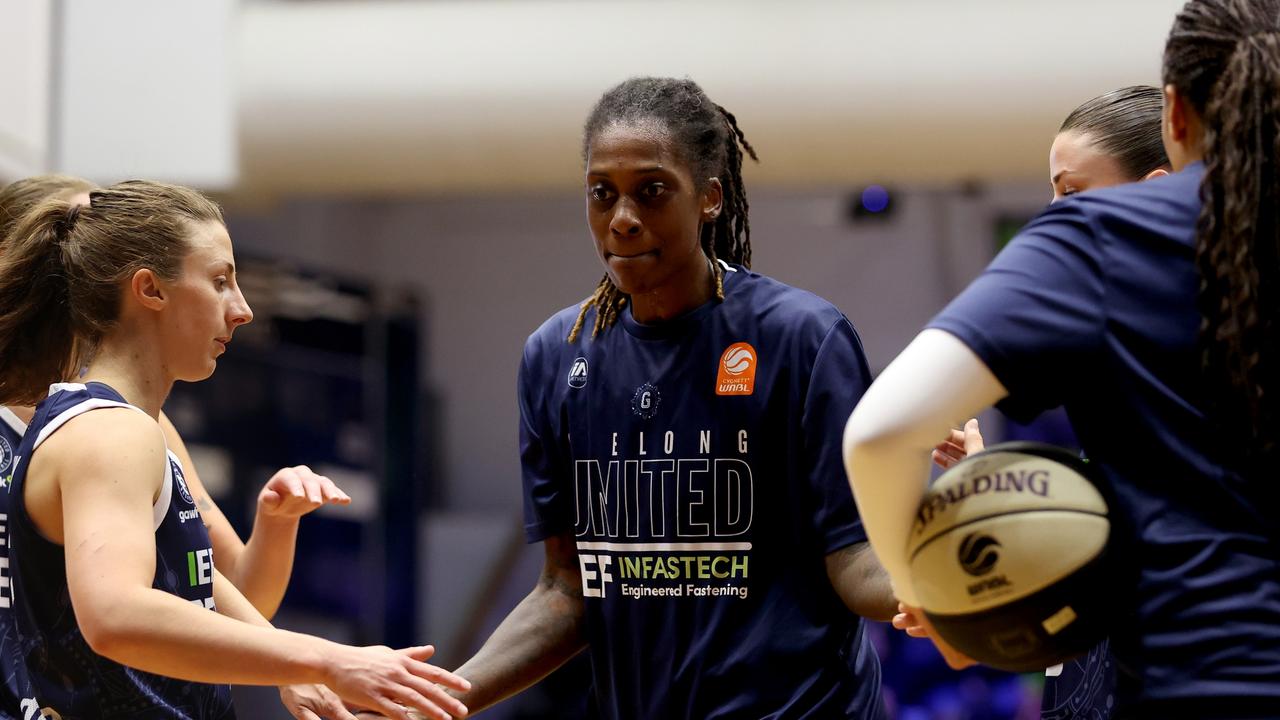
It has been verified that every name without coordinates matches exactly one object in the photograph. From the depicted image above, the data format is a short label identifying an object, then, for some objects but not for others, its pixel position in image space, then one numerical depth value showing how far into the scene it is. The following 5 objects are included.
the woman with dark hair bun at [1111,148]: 4.78
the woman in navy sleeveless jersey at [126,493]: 4.05
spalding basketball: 3.34
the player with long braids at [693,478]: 4.61
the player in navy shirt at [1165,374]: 3.14
